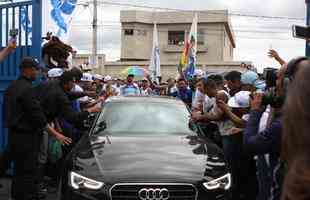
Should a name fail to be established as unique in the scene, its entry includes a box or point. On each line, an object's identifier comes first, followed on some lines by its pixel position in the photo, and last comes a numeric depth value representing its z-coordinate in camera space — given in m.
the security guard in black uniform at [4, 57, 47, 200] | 6.53
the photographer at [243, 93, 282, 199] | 3.62
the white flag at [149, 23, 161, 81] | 22.94
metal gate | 8.28
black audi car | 5.52
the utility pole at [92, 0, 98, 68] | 34.86
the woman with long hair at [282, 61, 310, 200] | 1.73
